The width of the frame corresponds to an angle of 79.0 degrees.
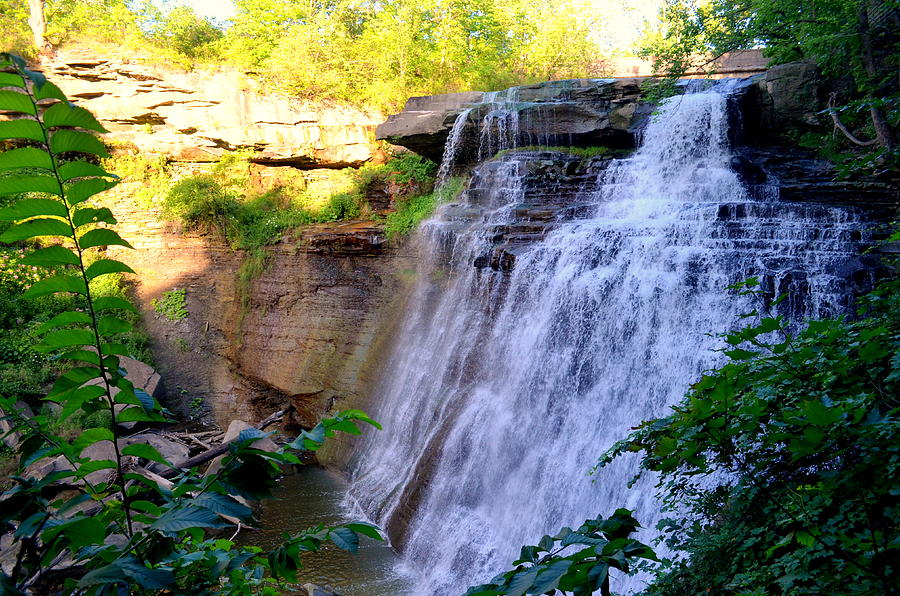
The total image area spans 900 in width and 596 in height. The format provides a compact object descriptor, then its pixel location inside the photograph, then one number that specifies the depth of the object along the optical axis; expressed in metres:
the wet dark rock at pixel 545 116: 12.93
